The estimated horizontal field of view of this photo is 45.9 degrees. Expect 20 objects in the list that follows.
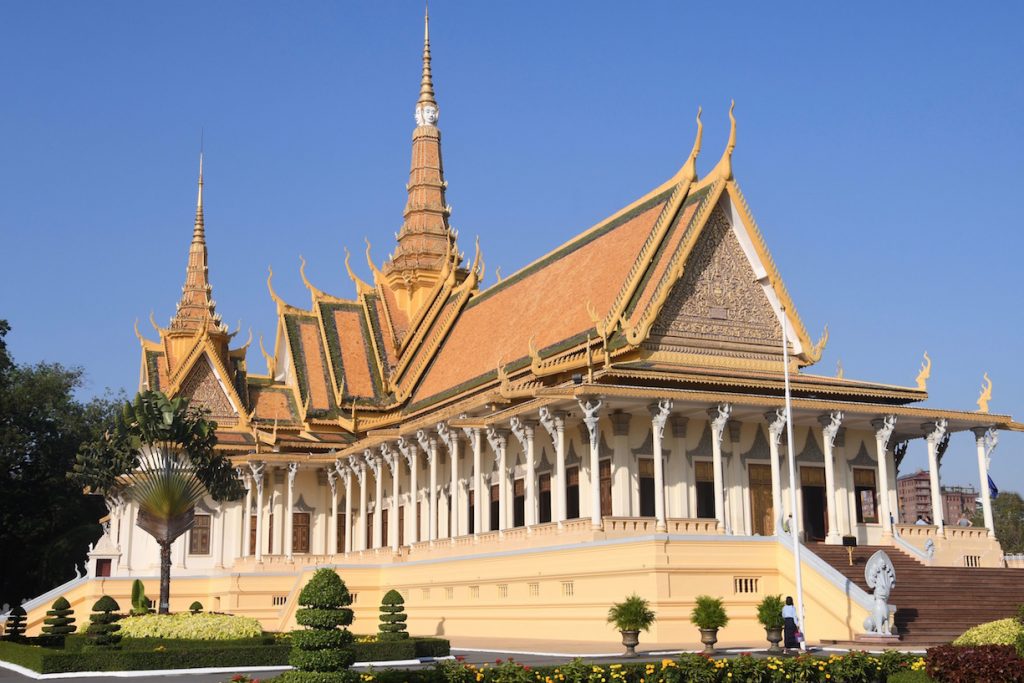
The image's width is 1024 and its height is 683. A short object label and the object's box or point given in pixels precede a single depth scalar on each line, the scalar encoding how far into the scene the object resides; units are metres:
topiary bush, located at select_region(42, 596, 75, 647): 24.95
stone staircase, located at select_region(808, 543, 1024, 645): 21.84
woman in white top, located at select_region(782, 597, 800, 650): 19.44
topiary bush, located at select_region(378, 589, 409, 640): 23.97
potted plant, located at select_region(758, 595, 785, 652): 19.52
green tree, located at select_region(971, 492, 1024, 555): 74.62
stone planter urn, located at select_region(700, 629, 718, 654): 19.41
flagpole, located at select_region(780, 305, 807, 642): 20.42
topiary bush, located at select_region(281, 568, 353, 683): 13.69
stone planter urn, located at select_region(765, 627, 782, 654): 19.69
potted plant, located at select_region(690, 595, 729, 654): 19.45
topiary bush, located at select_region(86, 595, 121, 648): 20.66
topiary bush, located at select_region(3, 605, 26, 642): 27.16
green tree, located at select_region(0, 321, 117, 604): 44.94
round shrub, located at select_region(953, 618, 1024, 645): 15.23
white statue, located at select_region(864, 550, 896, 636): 20.44
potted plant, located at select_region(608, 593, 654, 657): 19.91
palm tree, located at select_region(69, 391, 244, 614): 26.52
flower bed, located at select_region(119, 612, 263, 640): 22.43
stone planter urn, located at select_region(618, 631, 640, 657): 19.89
